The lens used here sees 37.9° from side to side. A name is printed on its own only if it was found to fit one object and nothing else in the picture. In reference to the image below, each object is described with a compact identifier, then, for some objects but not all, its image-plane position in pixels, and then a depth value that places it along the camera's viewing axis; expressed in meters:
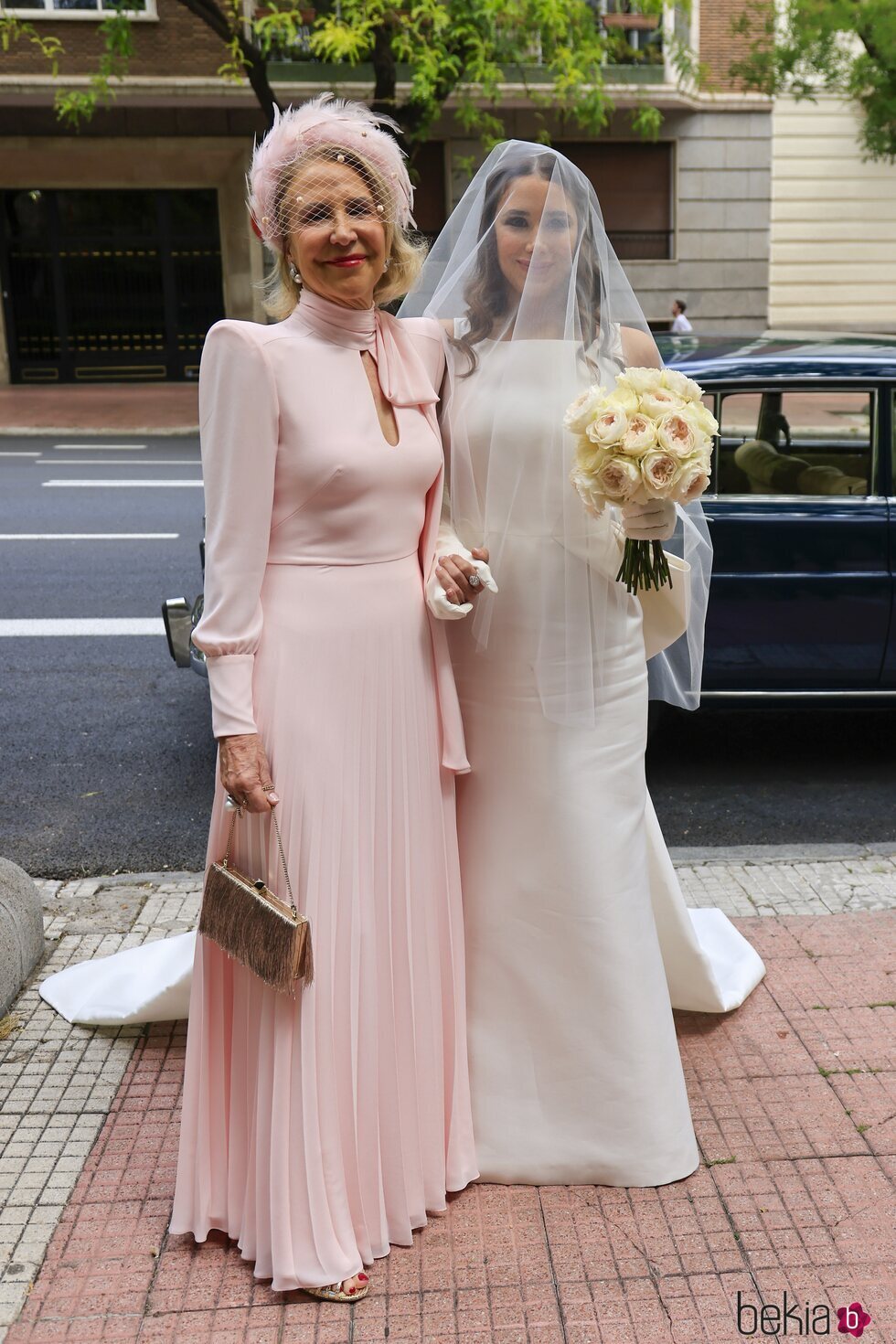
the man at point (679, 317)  19.89
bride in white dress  2.88
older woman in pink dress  2.59
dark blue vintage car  5.54
